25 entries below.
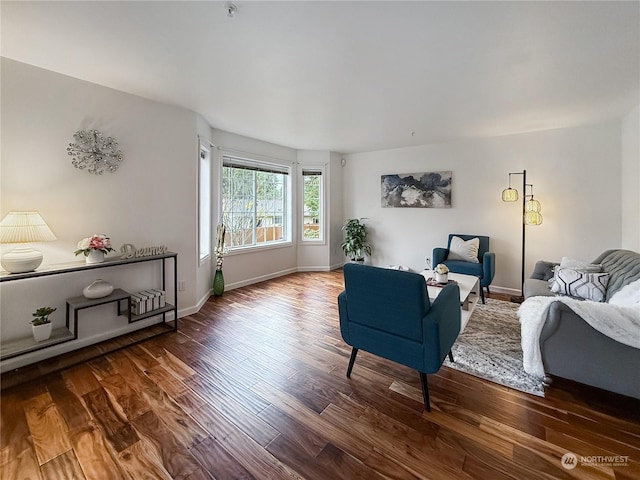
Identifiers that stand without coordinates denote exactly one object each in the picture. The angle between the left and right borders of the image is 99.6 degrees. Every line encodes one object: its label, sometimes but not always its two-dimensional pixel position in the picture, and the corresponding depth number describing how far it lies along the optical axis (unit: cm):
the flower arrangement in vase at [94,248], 244
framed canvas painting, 491
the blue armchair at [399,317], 172
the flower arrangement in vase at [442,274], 317
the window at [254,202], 457
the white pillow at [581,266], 285
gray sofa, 169
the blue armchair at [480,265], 389
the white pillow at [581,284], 259
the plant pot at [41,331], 218
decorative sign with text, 280
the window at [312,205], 583
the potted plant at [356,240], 573
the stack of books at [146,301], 276
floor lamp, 388
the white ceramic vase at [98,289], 246
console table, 208
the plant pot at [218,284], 414
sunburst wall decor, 253
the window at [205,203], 399
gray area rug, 212
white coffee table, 290
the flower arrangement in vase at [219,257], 415
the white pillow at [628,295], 191
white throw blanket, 164
